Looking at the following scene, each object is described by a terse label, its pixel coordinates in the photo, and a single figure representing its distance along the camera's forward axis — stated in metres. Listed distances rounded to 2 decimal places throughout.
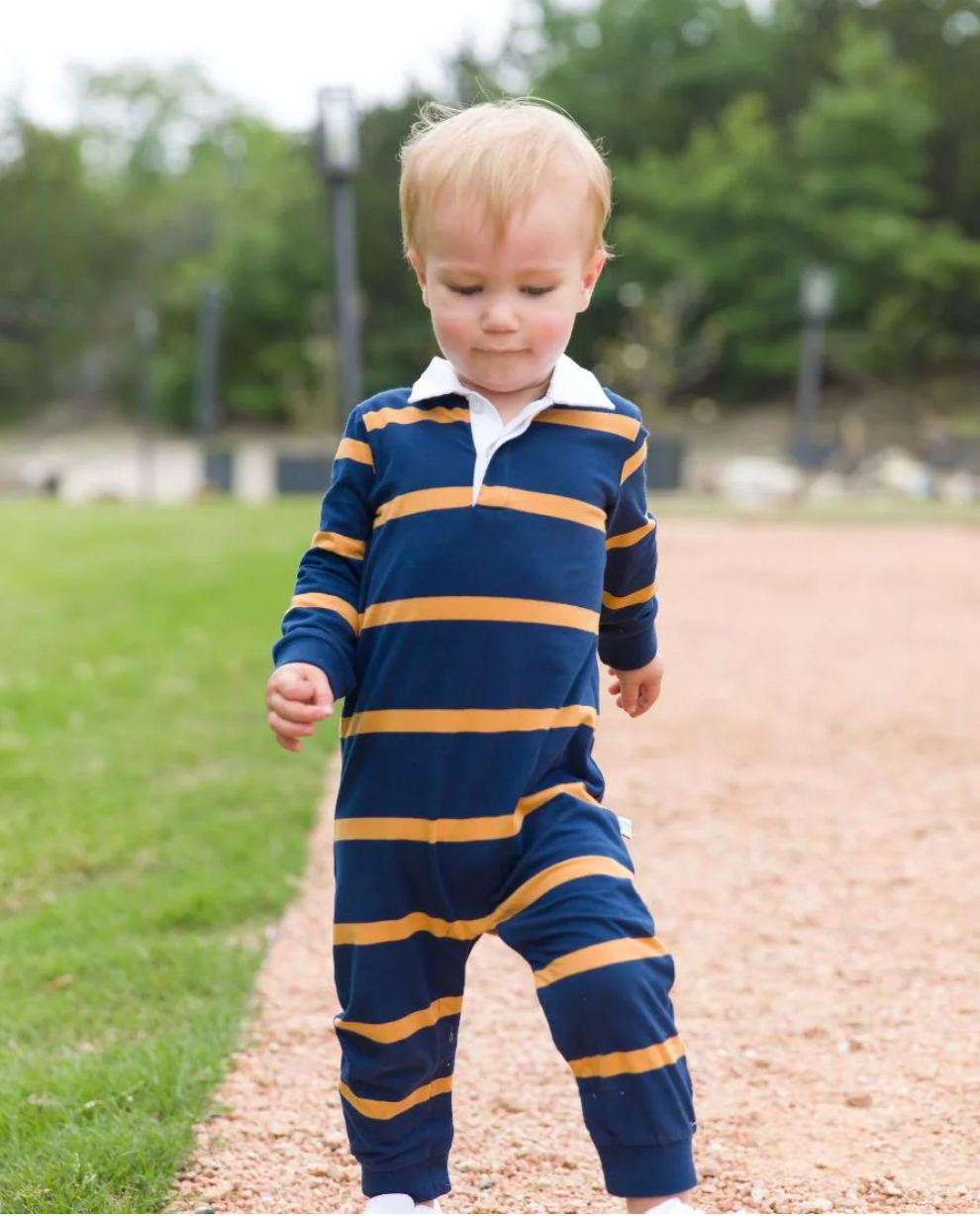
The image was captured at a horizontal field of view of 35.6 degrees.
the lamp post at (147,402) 31.98
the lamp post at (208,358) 32.00
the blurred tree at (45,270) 46.78
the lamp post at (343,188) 10.17
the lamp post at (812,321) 24.53
